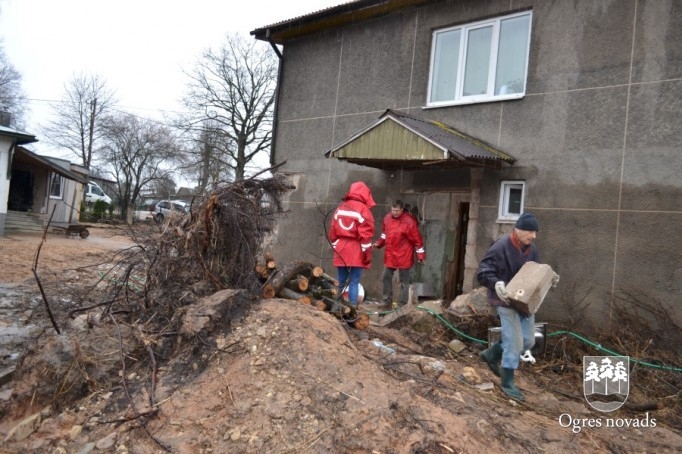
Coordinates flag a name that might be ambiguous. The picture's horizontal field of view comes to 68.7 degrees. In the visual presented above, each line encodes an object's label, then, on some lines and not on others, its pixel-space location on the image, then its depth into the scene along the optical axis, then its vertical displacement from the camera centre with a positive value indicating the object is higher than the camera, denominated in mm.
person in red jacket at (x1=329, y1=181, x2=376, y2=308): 6871 -12
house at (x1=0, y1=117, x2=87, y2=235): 16484 +877
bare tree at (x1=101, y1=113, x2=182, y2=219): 34009 +4329
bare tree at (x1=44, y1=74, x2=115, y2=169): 37188 +6172
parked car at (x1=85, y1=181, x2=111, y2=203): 30631 +1024
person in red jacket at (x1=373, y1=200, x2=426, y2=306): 8008 -61
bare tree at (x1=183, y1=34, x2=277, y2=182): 27406 +5669
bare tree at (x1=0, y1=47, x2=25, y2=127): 34906 +7418
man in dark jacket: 4730 -359
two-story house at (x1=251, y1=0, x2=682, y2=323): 6438 +1744
